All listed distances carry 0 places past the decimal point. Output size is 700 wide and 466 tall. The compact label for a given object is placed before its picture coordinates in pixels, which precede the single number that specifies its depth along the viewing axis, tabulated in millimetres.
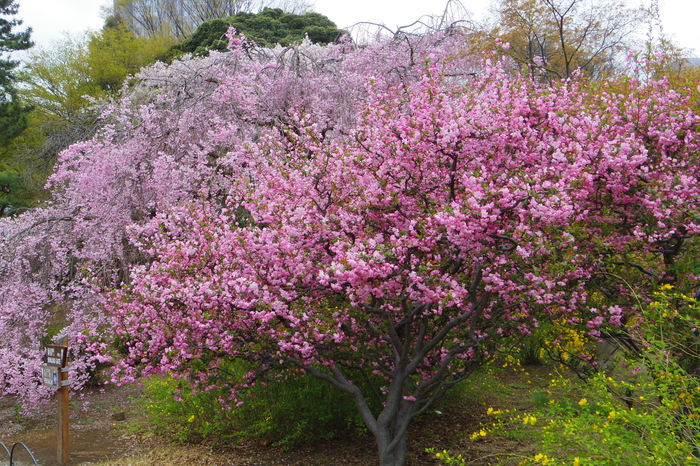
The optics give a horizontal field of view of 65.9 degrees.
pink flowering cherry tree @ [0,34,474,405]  7043
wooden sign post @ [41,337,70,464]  6152
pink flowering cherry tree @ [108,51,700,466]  3490
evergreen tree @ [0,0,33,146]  14327
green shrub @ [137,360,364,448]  5555
